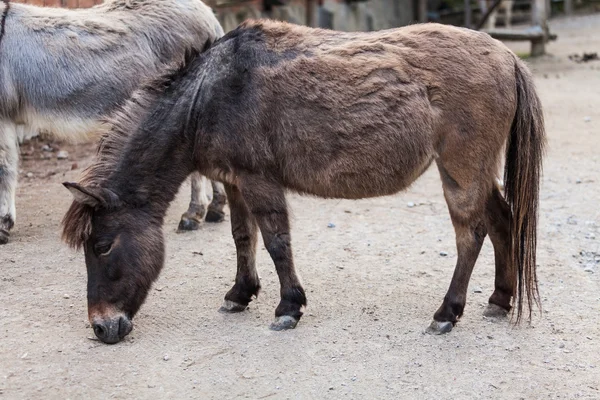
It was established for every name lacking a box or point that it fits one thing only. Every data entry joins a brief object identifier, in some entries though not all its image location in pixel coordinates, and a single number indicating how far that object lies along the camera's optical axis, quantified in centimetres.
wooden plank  1334
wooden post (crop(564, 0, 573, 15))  2025
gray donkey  571
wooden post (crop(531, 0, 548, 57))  1384
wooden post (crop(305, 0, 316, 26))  1196
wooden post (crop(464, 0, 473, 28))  1780
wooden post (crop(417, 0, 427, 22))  1678
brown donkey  402
